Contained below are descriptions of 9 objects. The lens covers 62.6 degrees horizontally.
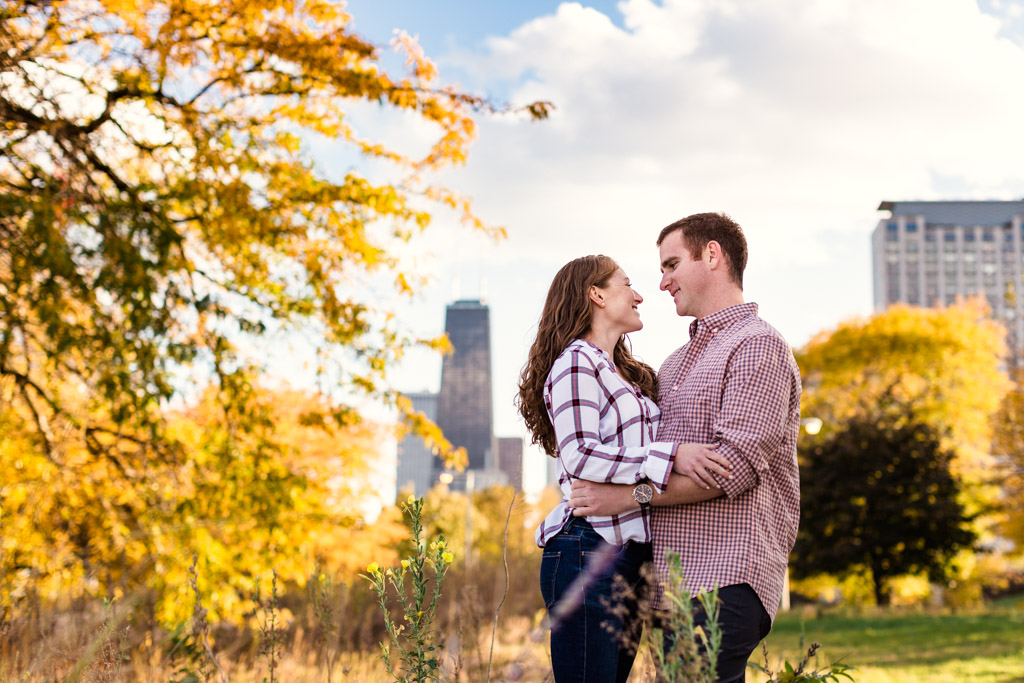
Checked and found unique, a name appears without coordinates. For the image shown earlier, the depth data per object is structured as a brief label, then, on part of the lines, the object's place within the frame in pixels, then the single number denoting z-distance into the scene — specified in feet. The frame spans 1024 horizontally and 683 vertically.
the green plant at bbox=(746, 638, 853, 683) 6.02
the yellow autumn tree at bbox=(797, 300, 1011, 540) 77.25
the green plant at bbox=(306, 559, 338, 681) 8.86
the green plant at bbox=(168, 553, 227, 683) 8.05
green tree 57.36
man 6.73
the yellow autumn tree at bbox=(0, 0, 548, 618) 17.49
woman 6.89
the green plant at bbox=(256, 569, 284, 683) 8.37
